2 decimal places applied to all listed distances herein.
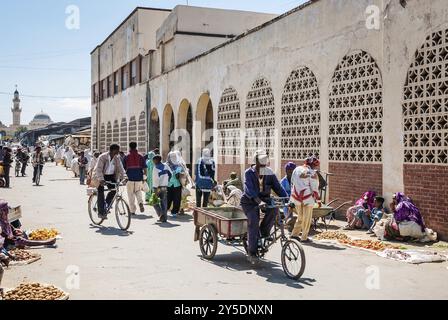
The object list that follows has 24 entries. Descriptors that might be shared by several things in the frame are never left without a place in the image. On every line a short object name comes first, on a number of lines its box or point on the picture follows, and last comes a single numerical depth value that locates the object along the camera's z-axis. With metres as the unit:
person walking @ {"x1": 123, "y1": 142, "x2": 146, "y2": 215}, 12.73
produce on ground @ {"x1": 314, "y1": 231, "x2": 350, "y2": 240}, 9.63
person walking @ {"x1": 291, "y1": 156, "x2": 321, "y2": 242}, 9.12
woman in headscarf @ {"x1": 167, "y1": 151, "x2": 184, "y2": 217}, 13.14
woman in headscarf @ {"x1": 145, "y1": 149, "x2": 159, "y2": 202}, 15.15
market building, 9.72
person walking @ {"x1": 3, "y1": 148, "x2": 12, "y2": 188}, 21.09
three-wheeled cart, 6.64
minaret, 146.02
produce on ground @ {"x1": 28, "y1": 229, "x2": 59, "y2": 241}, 9.00
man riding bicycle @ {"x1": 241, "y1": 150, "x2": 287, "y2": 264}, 7.13
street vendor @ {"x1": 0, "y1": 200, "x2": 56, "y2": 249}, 7.32
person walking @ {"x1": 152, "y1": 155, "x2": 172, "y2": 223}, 12.05
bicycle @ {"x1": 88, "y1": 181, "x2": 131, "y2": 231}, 10.61
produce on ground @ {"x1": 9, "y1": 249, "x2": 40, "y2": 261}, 7.44
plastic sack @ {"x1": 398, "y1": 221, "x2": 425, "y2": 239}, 9.27
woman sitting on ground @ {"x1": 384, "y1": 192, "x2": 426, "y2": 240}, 9.32
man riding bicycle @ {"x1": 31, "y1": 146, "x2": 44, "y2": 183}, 22.31
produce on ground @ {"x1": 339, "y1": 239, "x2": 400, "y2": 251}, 8.68
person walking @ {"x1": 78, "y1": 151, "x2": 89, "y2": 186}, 23.73
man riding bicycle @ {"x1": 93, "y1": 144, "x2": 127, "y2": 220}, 11.20
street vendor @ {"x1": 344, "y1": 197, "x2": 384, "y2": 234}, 10.64
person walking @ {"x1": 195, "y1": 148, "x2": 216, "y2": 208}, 12.54
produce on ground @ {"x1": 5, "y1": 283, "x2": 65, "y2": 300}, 5.33
